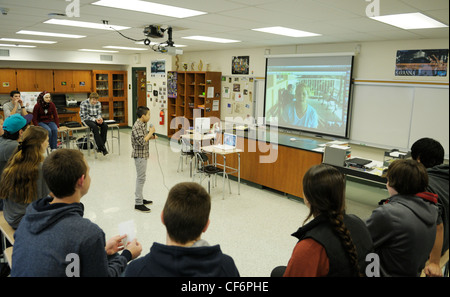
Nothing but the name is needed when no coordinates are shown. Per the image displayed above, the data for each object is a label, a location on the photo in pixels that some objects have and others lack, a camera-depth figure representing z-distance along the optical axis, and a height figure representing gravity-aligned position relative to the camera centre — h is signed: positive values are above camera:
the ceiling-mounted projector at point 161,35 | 4.55 +0.89
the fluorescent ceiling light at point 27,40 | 7.09 +1.19
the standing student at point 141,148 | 4.36 -0.74
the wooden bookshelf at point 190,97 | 8.33 -0.03
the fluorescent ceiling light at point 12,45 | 8.56 +1.26
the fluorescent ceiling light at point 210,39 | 5.86 +1.13
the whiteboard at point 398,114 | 4.97 -0.20
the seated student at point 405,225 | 1.64 -0.65
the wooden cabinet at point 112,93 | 11.04 +0.05
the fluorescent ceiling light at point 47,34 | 5.78 +1.12
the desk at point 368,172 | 4.02 -0.95
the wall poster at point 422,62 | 4.81 +0.65
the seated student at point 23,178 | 2.18 -0.61
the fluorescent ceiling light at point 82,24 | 4.50 +1.04
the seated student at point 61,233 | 1.30 -0.61
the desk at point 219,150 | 5.27 -0.91
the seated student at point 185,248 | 1.12 -0.56
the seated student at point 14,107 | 6.40 -0.32
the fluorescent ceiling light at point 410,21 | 3.44 +0.97
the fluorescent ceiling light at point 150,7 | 3.36 +0.99
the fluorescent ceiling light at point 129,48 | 8.11 +1.26
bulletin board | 7.64 -0.01
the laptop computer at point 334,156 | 4.46 -0.80
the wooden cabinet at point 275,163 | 5.11 -1.15
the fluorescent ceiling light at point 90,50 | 9.26 +1.33
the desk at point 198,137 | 6.10 -0.80
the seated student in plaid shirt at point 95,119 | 7.35 -0.61
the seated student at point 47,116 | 6.61 -0.51
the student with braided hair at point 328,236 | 1.33 -0.59
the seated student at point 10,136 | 2.78 -0.42
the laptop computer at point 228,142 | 5.55 -0.81
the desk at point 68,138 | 7.39 -1.03
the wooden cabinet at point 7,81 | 9.23 +0.31
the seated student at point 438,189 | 2.03 -0.56
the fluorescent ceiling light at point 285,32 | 4.70 +1.06
